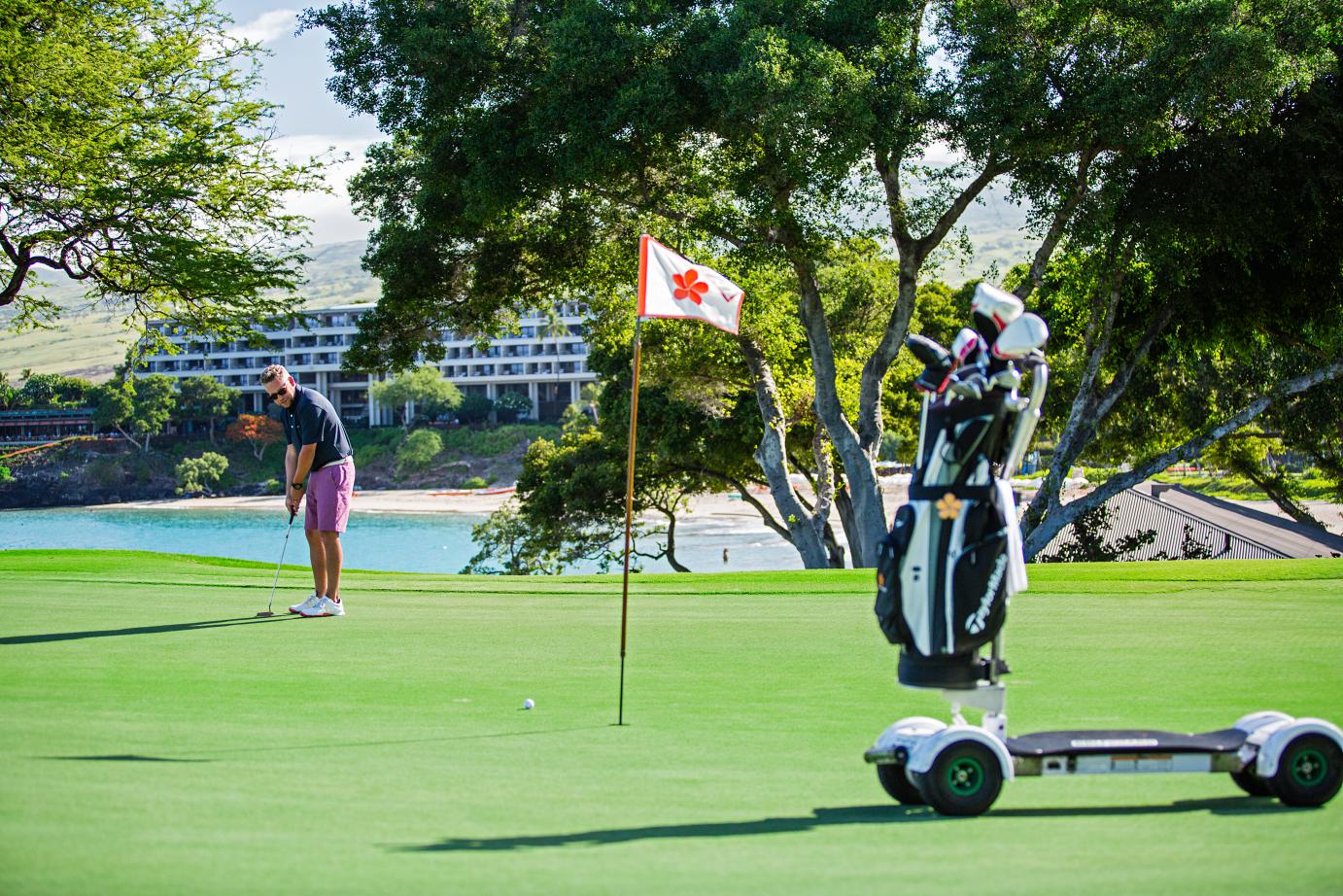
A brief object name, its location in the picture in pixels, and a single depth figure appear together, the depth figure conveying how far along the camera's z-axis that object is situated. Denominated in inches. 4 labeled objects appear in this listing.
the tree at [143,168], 933.8
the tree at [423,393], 4773.6
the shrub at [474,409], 5059.1
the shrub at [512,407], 5118.1
